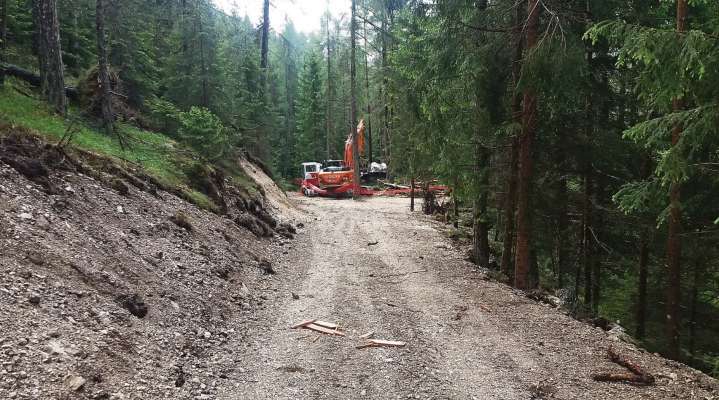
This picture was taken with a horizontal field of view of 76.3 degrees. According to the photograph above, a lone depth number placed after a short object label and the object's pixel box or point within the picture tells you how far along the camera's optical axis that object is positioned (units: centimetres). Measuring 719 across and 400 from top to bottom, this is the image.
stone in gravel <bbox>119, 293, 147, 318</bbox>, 574
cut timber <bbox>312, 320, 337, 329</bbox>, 701
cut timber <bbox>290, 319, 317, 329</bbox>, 698
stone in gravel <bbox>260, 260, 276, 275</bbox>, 1004
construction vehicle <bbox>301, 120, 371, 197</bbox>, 3041
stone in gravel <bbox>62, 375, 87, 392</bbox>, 397
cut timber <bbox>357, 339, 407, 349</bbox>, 632
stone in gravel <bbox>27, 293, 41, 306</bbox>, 471
